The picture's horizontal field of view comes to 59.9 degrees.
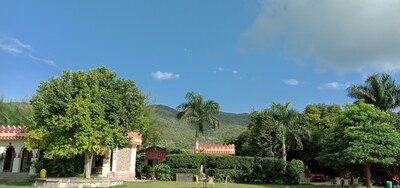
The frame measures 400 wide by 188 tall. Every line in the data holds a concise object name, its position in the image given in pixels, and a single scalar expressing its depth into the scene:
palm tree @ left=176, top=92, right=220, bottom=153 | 37.97
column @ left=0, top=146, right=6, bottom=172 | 30.52
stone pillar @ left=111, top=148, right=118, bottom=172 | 30.67
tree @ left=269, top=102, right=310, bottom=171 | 34.03
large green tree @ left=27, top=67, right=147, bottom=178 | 22.14
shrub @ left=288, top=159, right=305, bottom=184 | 31.50
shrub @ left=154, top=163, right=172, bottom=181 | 32.50
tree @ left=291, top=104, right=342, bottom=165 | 37.56
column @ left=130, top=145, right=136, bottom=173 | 32.72
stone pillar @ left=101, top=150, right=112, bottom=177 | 29.56
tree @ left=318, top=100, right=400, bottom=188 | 22.81
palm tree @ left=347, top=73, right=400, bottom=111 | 33.50
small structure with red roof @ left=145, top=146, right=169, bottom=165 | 38.78
